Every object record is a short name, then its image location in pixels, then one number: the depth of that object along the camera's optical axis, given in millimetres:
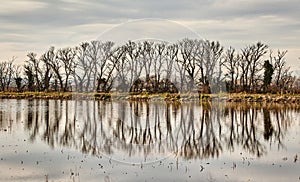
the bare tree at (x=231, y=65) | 67588
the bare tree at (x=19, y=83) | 75500
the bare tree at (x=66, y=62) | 66388
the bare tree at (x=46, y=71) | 75500
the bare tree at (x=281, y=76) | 65838
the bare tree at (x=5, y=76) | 83756
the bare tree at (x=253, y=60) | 67812
